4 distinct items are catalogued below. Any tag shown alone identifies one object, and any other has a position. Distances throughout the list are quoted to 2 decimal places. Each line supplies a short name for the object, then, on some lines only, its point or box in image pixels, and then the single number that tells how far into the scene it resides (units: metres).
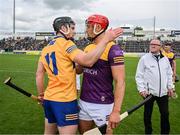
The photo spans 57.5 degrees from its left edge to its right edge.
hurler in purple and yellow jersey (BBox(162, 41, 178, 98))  4.80
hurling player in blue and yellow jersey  1.82
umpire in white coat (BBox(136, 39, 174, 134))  3.08
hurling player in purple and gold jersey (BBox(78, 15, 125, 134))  1.80
